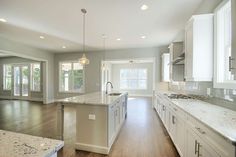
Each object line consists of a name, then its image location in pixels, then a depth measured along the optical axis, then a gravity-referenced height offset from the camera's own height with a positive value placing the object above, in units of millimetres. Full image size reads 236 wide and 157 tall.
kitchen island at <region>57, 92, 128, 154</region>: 1923 -854
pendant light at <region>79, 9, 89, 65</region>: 2714 +468
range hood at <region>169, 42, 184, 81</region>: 2960 +428
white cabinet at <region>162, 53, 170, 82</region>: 4287 +454
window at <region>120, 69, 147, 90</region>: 8825 -53
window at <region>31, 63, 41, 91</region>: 6569 +146
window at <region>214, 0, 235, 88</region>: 1598 +551
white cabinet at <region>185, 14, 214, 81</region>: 1794 +546
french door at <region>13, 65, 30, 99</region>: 6804 -178
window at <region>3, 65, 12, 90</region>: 7178 +158
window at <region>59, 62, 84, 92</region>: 6165 +82
